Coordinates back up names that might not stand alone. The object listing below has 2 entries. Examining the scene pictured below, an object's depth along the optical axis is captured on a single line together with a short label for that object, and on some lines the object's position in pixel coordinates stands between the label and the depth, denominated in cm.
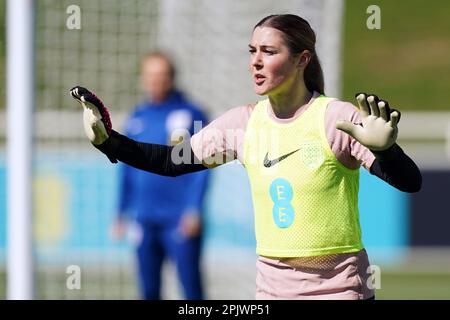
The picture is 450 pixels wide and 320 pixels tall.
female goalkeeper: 791
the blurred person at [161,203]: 1484
